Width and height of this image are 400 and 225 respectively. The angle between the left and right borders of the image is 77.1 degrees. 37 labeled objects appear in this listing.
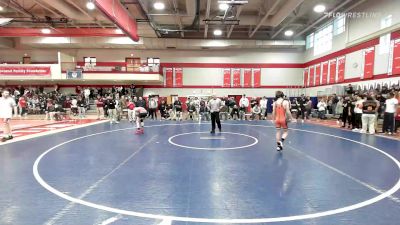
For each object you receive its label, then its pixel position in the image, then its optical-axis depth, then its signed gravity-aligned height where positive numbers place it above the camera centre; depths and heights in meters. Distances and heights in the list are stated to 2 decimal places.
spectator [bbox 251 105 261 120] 19.65 -1.02
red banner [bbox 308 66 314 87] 24.52 +1.94
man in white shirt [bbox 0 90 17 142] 9.28 -0.61
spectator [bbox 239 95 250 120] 19.83 -0.81
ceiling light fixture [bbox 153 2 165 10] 16.30 +6.02
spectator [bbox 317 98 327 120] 18.50 -0.75
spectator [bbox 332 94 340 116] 18.11 -0.22
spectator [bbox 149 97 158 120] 19.36 -0.73
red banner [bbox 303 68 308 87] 25.97 +2.34
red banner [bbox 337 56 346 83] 19.39 +2.45
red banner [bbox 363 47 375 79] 16.14 +2.44
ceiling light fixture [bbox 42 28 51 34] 22.32 +5.76
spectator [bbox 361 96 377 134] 11.10 -0.56
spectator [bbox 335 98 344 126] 17.42 -0.49
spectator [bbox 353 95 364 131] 12.18 -0.63
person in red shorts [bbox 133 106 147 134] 11.32 -0.79
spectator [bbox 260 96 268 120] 20.06 -0.87
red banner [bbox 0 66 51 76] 23.92 +2.33
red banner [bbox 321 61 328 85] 21.88 +2.28
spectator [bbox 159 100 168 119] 20.39 -1.08
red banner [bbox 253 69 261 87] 26.98 +2.25
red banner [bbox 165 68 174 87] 27.20 +2.04
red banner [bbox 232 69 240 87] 27.05 +2.23
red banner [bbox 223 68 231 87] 27.07 +2.00
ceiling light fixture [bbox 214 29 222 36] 22.21 +5.91
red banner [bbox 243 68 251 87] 26.98 +2.13
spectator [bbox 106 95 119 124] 16.72 -0.87
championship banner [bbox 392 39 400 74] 14.00 +2.38
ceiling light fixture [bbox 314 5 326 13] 16.50 +6.09
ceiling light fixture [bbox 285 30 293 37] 23.17 +6.12
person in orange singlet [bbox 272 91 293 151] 7.64 -0.49
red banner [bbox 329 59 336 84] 20.59 +2.31
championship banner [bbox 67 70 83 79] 24.23 +2.08
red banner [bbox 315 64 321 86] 23.11 +2.25
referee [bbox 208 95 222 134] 11.46 -0.53
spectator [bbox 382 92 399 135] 10.85 -0.62
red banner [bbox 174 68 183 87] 27.19 +2.53
